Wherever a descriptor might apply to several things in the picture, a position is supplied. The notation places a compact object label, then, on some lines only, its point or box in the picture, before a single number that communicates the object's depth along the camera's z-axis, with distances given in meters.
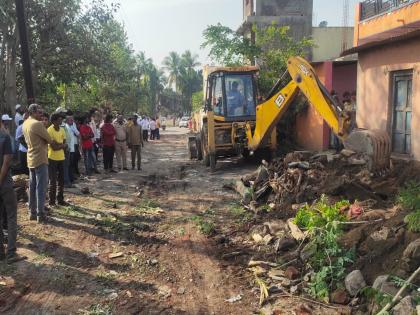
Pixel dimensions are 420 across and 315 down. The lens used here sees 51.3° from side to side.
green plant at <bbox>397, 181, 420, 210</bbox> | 5.34
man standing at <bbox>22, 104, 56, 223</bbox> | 7.10
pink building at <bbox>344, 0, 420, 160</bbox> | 9.34
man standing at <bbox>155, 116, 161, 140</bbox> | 29.97
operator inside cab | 13.05
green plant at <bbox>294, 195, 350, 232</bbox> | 5.99
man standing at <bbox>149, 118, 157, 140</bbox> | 29.50
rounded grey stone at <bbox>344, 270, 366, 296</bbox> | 4.54
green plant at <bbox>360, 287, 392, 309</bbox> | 4.05
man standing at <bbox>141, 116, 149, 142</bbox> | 26.28
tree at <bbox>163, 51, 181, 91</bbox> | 71.81
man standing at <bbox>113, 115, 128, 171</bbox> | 12.92
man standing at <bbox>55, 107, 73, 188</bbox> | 9.72
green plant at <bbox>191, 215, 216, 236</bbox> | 7.19
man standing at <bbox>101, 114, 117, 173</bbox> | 12.51
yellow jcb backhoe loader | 7.56
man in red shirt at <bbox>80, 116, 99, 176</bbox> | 11.62
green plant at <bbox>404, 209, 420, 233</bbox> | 4.76
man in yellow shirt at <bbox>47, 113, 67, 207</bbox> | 8.23
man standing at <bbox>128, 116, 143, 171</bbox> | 13.23
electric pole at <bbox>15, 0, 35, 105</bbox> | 11.18
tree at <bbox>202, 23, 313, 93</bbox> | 16.30
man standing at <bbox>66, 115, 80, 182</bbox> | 10.37
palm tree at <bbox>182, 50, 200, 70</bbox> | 71.12
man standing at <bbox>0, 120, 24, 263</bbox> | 5.66
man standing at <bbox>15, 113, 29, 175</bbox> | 9.39
